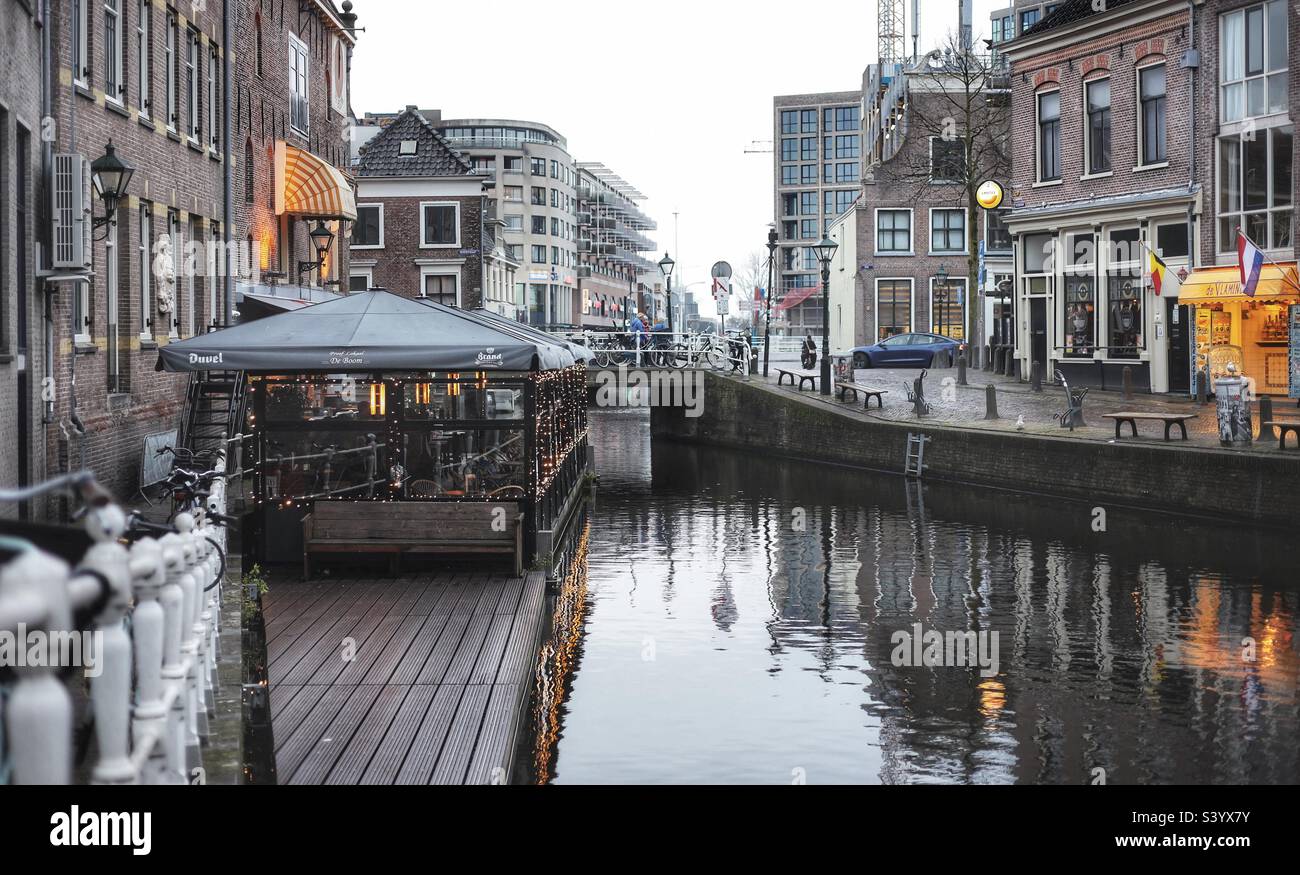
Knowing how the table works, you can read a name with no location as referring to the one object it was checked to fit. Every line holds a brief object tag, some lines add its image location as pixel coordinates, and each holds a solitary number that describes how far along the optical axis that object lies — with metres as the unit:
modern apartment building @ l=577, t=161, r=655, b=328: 130.00
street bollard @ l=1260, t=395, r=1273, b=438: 21.89
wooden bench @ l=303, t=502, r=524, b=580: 14.59
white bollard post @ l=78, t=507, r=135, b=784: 4.05
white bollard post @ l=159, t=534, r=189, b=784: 5.32
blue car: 49.44
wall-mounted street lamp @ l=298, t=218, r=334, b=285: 32.85
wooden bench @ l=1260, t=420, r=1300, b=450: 21.08
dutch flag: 25.33
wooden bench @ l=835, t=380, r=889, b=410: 33.38
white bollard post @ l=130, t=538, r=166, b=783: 4.68
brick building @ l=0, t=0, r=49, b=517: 14.10
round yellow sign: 37.38
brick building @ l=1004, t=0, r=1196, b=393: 32.88
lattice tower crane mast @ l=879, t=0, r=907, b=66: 111.00
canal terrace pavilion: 14.39
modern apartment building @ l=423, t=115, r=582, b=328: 112.81
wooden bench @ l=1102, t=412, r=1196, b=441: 23.28
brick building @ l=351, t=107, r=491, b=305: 58.34
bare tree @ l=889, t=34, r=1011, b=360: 55.28
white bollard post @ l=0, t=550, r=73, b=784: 3.34
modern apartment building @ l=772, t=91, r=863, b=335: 123.94
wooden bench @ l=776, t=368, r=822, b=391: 37.06
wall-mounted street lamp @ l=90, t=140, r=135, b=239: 16.67
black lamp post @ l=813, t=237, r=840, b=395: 35.34
